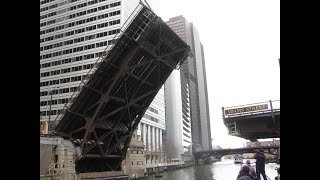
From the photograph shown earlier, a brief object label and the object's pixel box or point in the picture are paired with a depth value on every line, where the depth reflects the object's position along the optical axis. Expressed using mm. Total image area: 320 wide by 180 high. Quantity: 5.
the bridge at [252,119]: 25703
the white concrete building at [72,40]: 76188
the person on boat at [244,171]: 6256
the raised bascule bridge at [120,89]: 27312
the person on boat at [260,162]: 11375
